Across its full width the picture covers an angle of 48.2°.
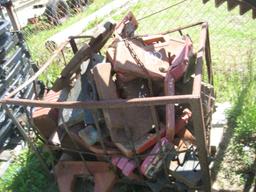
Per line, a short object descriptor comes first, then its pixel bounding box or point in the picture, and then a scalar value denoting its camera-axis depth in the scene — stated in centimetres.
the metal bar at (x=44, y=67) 276
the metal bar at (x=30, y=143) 268
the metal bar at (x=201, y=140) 220
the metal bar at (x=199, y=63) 226
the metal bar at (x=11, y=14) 480
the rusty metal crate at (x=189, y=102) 221
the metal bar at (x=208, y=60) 300
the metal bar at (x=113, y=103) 223
